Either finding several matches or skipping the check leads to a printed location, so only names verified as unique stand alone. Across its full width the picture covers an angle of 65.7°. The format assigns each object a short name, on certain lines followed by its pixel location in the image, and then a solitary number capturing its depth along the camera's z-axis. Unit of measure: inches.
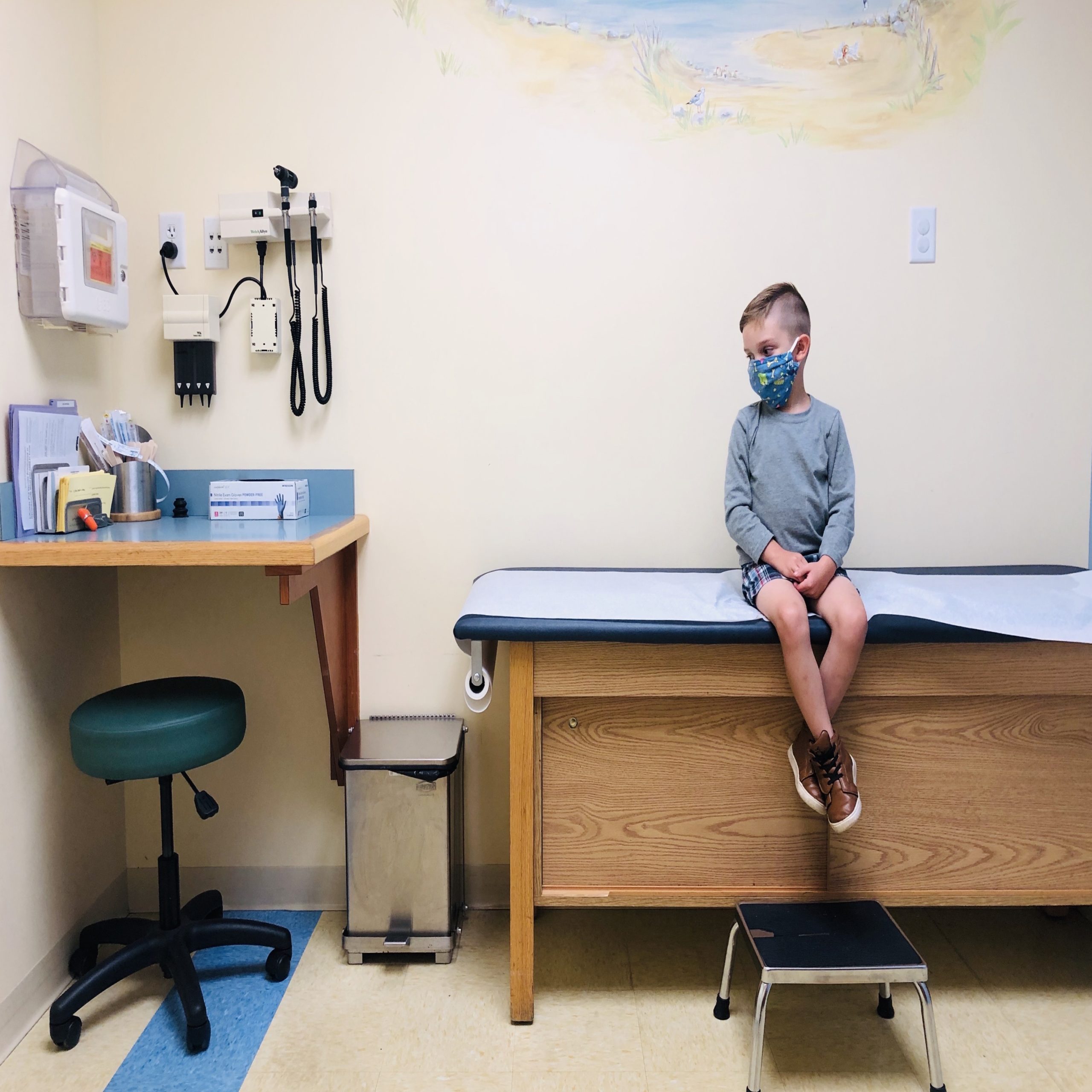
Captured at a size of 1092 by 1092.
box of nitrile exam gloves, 72.8
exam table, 61.4
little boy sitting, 58.5
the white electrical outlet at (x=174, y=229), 77.4
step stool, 54.2
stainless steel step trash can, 70.6
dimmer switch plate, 76.3
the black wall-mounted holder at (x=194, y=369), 77.4
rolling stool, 60.5
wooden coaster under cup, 73.0
